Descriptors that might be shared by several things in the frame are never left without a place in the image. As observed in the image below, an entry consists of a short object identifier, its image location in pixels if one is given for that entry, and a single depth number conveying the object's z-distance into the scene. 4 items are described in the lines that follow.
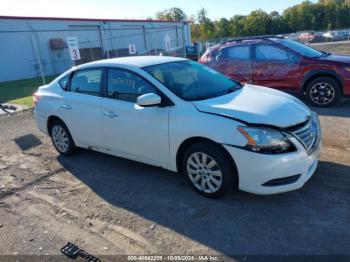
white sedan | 3.71
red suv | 7.89
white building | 23.08
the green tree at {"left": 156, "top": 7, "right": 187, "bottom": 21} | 96.35
